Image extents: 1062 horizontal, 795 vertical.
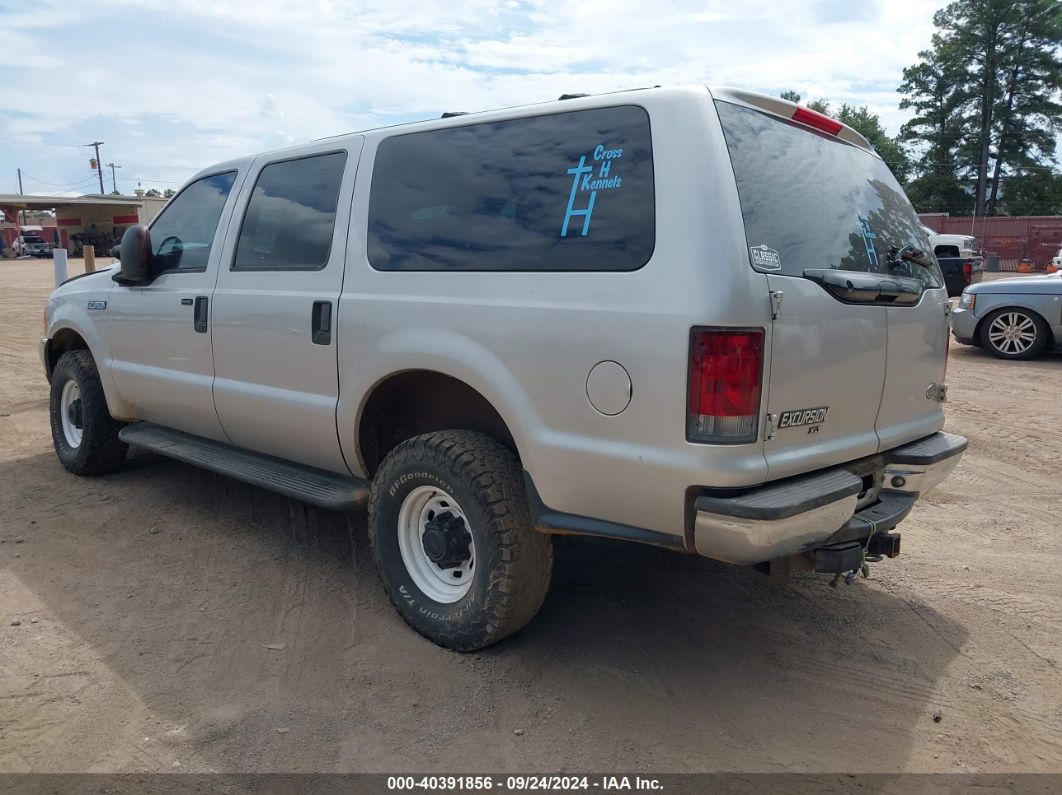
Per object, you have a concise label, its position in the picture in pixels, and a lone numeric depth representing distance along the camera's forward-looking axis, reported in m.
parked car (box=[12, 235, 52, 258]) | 48.69
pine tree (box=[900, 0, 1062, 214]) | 50.66
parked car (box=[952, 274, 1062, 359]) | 10.58
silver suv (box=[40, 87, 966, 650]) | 2.76
